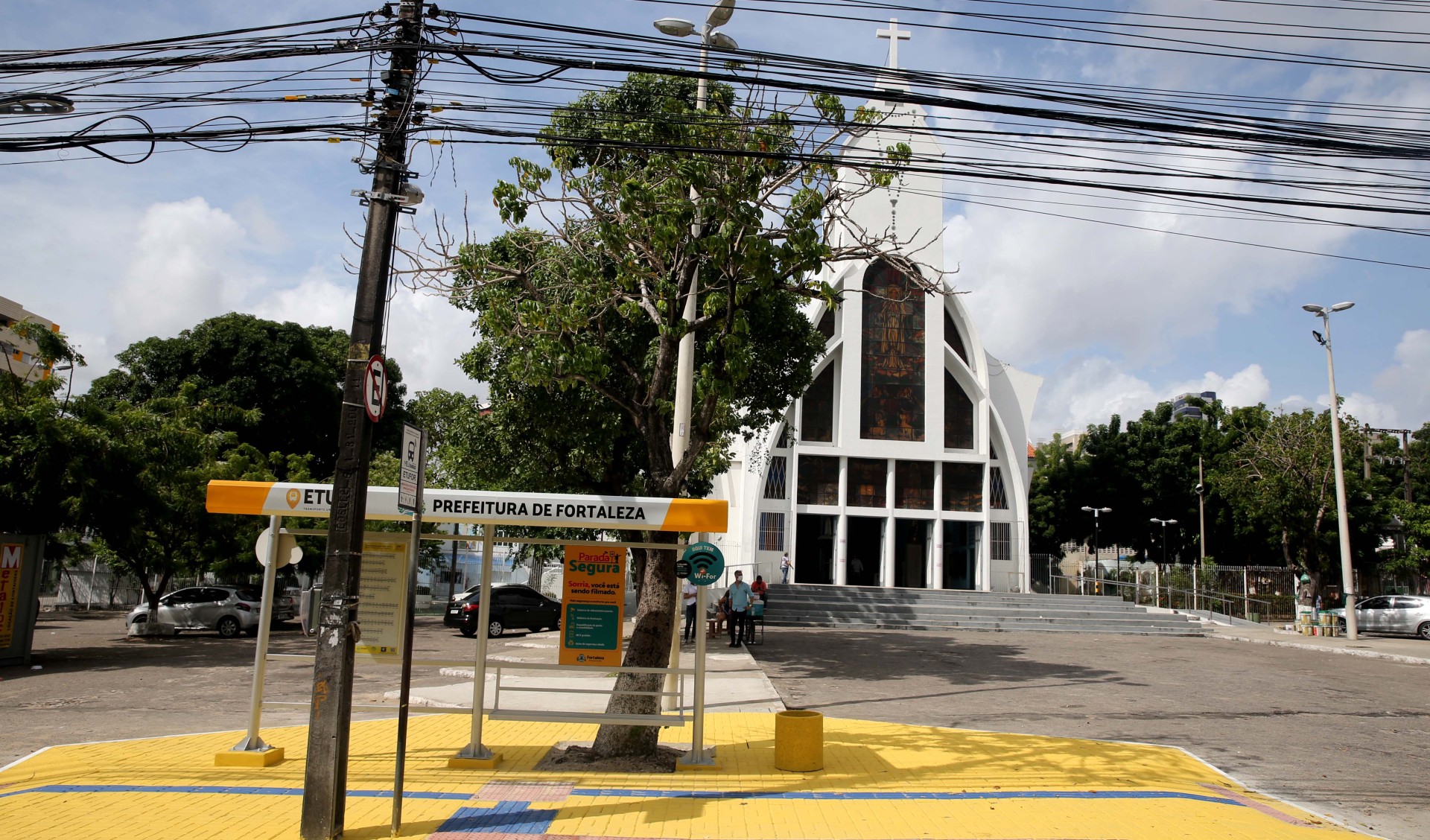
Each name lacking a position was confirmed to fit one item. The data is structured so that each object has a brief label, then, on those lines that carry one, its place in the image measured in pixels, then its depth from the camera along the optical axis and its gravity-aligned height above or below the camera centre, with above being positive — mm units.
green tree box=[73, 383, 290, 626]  17766 +511
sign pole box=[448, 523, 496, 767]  8508 -1542
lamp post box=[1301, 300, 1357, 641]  26234 +324
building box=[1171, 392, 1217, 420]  79012 +12867
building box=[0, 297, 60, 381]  46650 +9179
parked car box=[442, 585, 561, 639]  24672 -2499
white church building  39781 +3224
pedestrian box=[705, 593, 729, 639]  23328 -2287
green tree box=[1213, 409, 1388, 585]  34344 +2602
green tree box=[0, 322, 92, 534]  16391 +739
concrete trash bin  8500 -1945
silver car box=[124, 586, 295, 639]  23766 -2579
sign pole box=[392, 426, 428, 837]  6434 -145
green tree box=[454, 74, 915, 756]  9375 +2940
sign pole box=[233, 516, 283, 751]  8453 -1310
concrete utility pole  6367 +202
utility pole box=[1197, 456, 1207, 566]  41800 +1969
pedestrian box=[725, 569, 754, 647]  21125 -1792
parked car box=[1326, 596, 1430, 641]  27962 -1861
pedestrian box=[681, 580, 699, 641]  22078 -1904
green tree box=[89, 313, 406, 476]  34625 +5171
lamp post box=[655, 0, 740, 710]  10703 +2357
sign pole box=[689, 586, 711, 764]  8320 -1512
